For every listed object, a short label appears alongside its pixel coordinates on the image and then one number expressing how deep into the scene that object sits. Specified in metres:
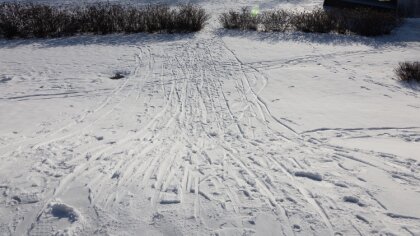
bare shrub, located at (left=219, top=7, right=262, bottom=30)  16.22
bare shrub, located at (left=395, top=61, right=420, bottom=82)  10.11
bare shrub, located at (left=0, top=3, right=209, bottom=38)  14.80
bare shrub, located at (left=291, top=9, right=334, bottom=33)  15.83
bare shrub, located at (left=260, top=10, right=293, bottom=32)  16.08
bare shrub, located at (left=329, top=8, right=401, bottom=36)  15.54
